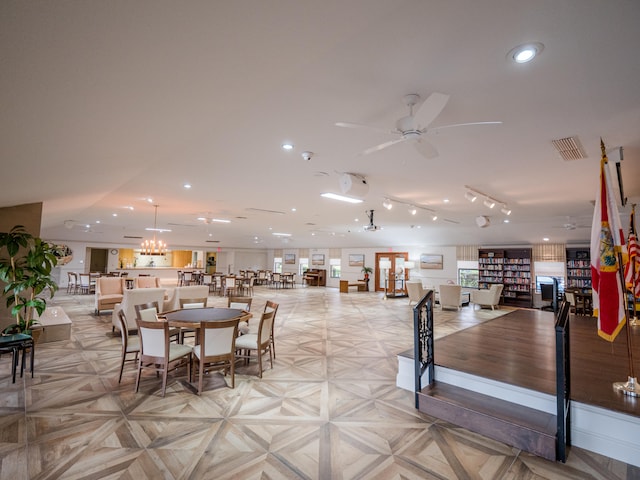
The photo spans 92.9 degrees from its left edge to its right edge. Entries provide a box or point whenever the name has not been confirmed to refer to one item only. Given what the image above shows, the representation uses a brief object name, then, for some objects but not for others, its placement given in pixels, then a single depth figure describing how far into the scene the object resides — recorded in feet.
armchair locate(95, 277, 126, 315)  26.35
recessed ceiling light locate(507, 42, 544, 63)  5.92
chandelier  29.04
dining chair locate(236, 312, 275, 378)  13.16
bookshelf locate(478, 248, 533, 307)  37.60
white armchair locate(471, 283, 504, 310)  33.83
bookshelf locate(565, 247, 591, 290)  33.68
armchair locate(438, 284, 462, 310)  32.14
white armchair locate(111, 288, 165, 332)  19.49
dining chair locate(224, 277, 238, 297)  39.75
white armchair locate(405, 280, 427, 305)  33.30
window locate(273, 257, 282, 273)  69.48
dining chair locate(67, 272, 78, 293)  41.57
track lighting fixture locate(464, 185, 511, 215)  17.53
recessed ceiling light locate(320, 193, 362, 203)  19.40
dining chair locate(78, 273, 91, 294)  40.47
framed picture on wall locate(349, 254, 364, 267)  54.13
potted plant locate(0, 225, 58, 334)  13.79
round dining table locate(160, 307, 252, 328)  12.85
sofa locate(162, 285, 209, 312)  22.48
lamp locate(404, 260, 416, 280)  44.30
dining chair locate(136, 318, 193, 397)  11.50
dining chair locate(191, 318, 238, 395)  11.70
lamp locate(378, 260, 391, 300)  42.62
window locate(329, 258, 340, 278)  58.29
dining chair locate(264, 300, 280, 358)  14.82
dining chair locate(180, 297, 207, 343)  19.94
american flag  15.66
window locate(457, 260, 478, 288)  42.09
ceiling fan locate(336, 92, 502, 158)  6.69
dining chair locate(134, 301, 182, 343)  14.09
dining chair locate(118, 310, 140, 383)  12.25
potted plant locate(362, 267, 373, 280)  52.18
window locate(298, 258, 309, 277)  63.46
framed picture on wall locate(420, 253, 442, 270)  44.83
